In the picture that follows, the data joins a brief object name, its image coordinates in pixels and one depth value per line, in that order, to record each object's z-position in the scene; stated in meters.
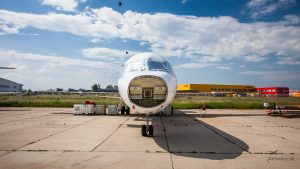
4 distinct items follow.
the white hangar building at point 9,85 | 140.54
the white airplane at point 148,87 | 10.26
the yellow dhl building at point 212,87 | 111.81
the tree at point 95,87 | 164.00
